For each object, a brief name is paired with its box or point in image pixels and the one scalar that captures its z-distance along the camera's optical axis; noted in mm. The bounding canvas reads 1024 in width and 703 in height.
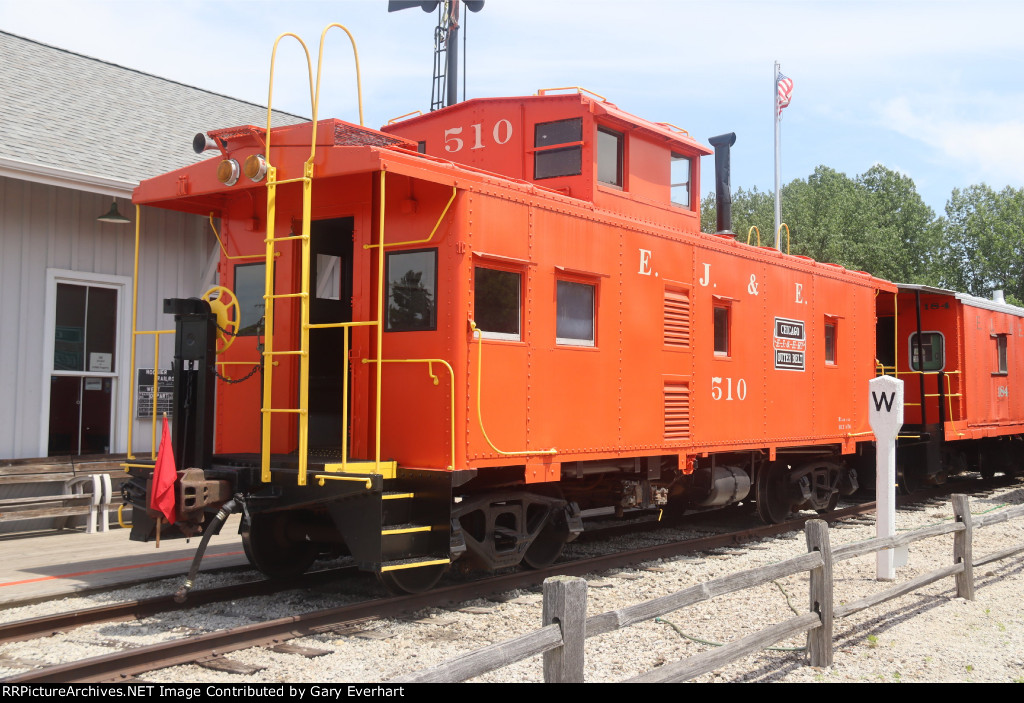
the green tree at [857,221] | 47594
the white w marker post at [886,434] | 8766
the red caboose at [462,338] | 6926
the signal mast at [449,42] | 18750
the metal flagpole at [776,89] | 30412
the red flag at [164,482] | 6398
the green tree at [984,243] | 62844
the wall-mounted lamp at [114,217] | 11737
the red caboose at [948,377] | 15414
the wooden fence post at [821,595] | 6016
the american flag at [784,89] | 30469
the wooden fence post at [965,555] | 8039
